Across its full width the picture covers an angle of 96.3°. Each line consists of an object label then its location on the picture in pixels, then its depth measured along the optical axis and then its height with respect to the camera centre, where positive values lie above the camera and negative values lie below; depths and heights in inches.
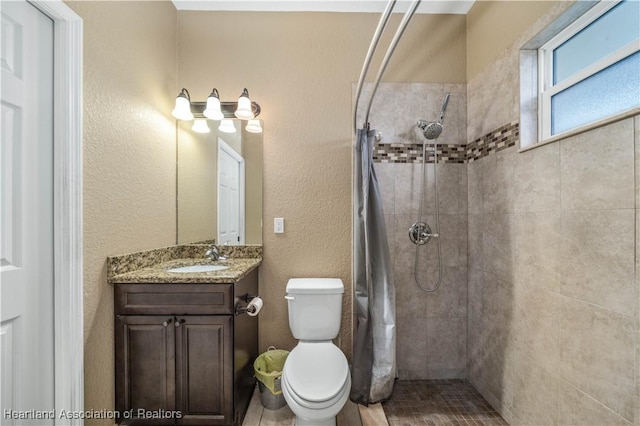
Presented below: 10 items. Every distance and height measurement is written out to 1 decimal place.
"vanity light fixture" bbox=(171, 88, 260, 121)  75.8 +28.9
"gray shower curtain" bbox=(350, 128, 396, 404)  70.6 -21.1
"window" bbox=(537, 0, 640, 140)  45.4 +26.0
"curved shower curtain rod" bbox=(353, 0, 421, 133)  38.6 +27.7
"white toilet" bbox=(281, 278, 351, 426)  57.3 -33.0
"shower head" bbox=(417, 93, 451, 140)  78.0 +23.9
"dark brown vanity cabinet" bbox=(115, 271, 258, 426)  58.3 -28.8
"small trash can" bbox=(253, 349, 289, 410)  68.0 -40.6
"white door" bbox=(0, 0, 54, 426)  42.2 -0.4
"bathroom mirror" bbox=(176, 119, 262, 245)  84.4 +7.6
